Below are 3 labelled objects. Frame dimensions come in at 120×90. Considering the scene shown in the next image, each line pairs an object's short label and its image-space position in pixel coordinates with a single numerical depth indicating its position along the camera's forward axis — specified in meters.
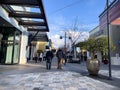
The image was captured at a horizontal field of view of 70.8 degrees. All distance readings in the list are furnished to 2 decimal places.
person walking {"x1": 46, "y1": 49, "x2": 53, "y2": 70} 6.89
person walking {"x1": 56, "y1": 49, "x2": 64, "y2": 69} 6.95
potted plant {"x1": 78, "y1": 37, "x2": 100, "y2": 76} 5.29
